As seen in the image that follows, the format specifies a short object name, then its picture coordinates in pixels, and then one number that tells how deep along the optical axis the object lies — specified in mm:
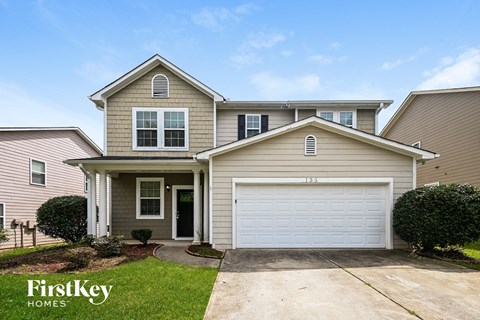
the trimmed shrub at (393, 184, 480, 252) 7672
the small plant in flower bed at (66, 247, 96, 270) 6738
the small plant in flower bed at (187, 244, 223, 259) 8164
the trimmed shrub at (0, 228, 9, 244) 8062
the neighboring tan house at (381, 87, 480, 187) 12133
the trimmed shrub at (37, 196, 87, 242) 10250
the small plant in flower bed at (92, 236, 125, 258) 7953
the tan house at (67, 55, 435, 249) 9242
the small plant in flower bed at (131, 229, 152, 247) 9570
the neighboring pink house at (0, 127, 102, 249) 12250
